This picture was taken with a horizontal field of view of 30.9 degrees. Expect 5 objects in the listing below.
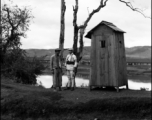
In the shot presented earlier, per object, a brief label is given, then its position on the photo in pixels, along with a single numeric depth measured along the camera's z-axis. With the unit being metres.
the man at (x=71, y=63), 14.09
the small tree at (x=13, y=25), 30.39
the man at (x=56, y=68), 14.59
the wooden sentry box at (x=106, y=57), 13.85
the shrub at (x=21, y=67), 26.33
